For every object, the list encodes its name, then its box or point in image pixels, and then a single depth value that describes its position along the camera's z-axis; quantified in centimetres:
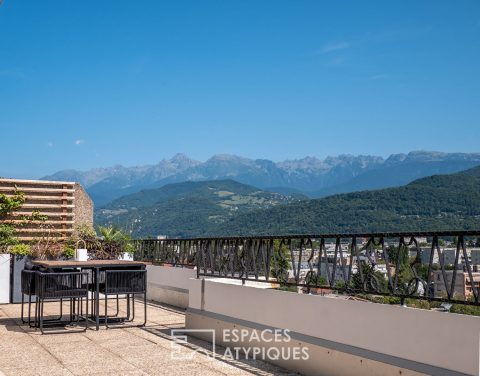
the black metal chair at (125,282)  788
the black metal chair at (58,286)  750
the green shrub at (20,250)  1110
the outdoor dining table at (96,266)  763
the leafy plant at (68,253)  1172
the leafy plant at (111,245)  1230
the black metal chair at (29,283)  784
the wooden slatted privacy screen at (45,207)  1297
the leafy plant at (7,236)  1201
